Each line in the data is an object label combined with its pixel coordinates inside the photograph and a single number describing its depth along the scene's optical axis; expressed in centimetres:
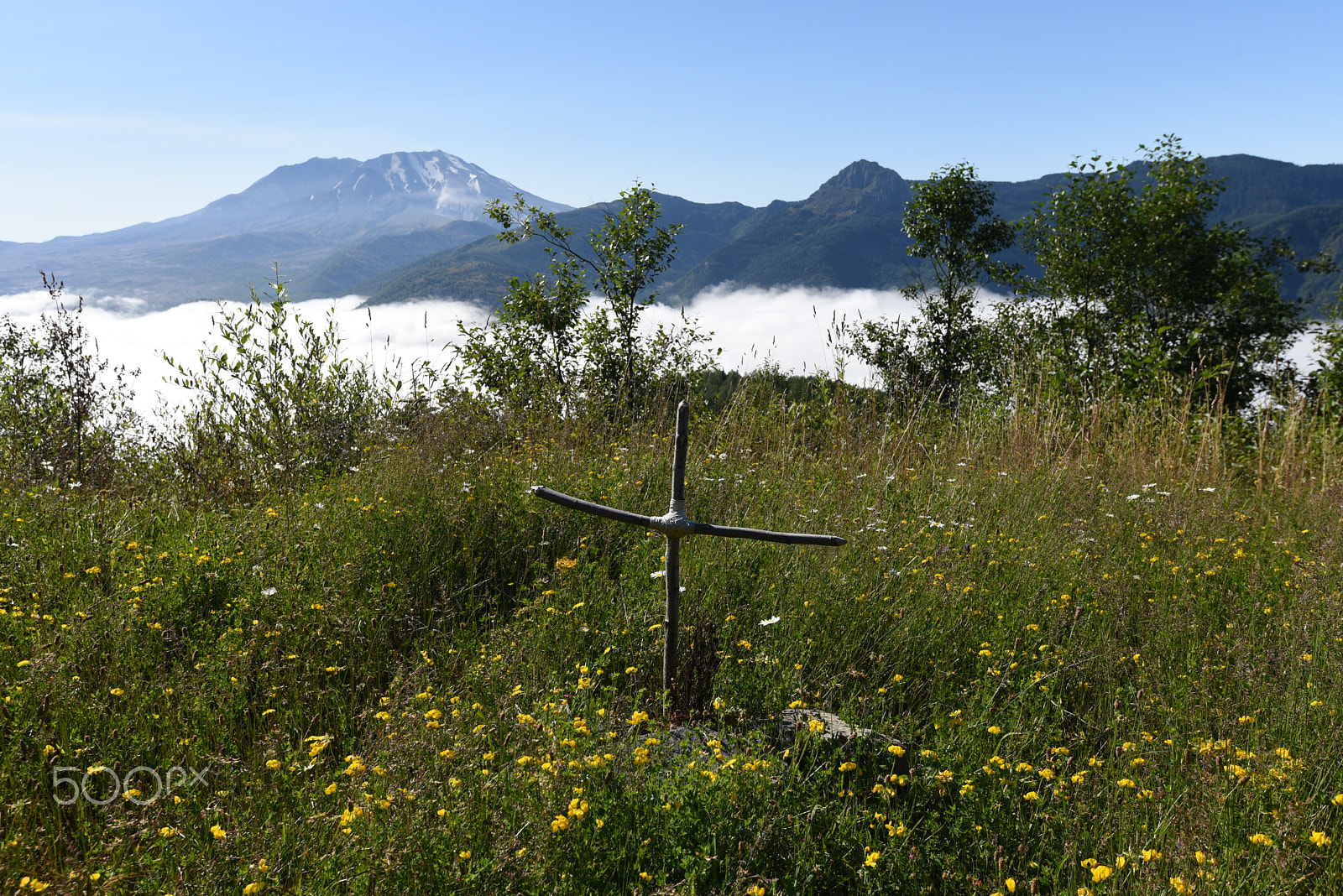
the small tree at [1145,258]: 1620
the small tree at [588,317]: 1054
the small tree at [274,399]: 596
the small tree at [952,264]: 1867
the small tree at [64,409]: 592
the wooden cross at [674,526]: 241
